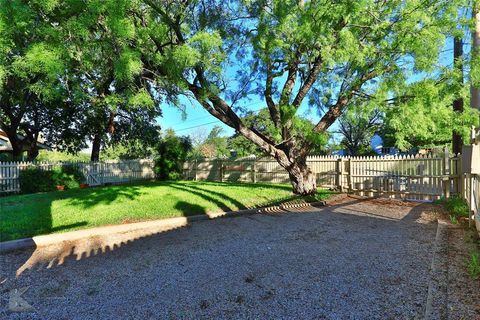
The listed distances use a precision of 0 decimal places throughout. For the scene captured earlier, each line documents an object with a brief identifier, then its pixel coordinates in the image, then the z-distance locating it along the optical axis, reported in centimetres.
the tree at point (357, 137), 2988
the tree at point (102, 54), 615
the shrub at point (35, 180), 1297
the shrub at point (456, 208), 691
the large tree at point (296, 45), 725
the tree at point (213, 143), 4654
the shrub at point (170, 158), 1847
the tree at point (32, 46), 554
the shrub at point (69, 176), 1405
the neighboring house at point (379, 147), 2553
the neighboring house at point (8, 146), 1870
